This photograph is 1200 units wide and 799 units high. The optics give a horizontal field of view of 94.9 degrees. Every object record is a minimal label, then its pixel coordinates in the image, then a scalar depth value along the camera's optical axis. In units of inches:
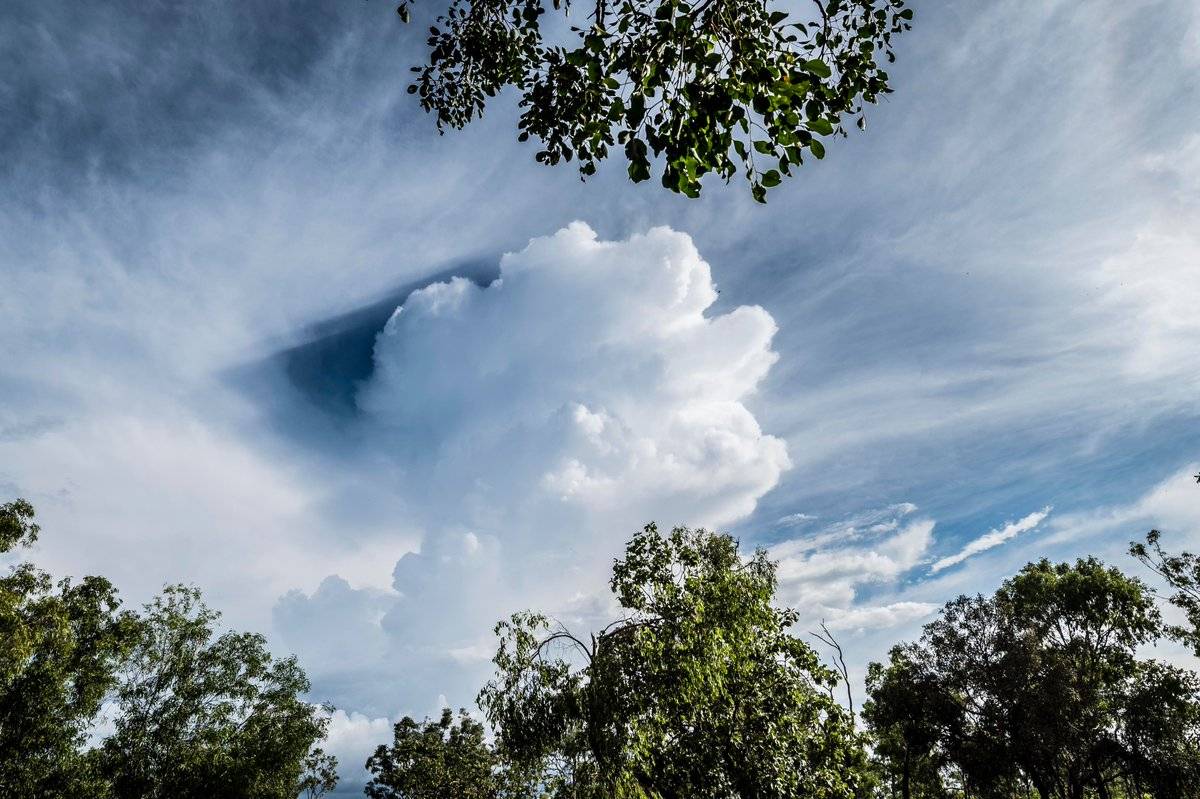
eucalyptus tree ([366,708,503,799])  1293.1
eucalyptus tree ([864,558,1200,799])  1027.3
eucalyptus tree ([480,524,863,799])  403.2
